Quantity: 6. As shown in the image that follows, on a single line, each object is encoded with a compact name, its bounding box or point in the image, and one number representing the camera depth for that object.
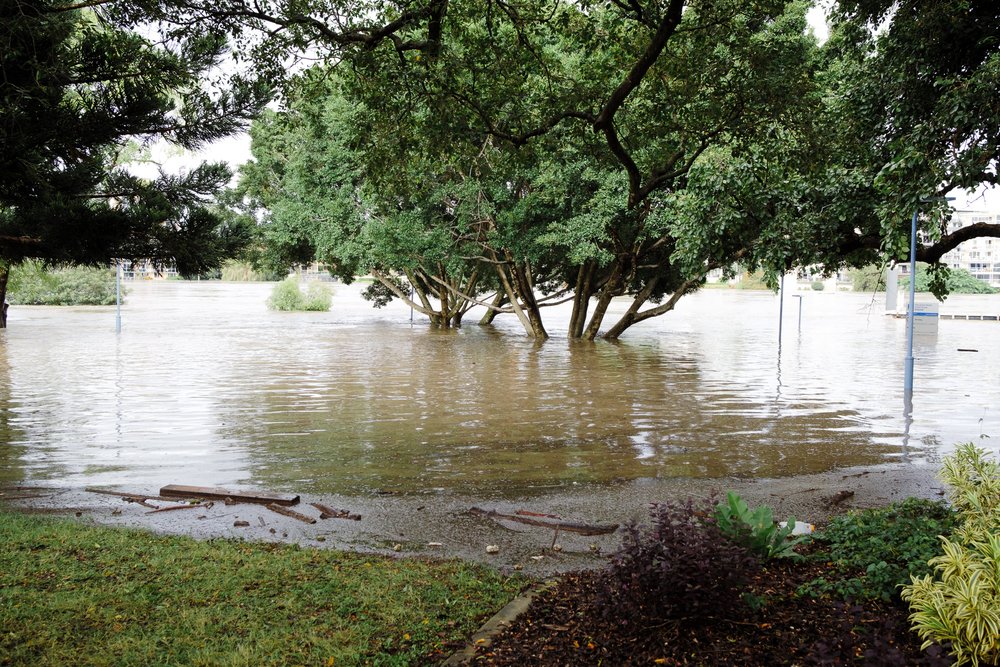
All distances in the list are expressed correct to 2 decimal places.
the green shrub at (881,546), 4.41
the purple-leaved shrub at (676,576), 3.90
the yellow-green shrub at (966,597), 3.38
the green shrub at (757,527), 4.77
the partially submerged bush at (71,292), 59.03
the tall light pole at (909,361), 16.16
